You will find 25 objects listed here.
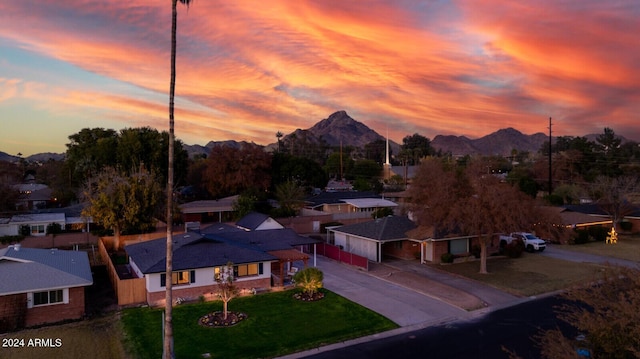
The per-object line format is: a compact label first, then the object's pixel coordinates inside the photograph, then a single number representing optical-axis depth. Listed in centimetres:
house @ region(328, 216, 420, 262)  3844
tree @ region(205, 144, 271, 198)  6862
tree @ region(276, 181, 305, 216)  6150
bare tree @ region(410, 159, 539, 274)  3122
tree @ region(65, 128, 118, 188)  6506
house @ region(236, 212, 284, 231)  4531
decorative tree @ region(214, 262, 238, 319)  2383
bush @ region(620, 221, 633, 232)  5503
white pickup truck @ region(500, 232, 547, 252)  4256
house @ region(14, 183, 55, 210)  7494
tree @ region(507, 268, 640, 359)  1085
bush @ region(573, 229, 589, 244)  4740
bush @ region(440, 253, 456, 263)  3703
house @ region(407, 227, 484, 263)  3709
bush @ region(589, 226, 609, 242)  4947
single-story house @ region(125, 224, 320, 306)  2650
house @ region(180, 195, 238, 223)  5888
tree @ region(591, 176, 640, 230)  5397
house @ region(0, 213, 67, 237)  4588
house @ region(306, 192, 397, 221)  6168
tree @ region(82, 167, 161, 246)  4118
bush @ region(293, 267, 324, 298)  2748
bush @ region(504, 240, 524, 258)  3975
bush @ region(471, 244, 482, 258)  3922
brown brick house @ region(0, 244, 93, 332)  2272
